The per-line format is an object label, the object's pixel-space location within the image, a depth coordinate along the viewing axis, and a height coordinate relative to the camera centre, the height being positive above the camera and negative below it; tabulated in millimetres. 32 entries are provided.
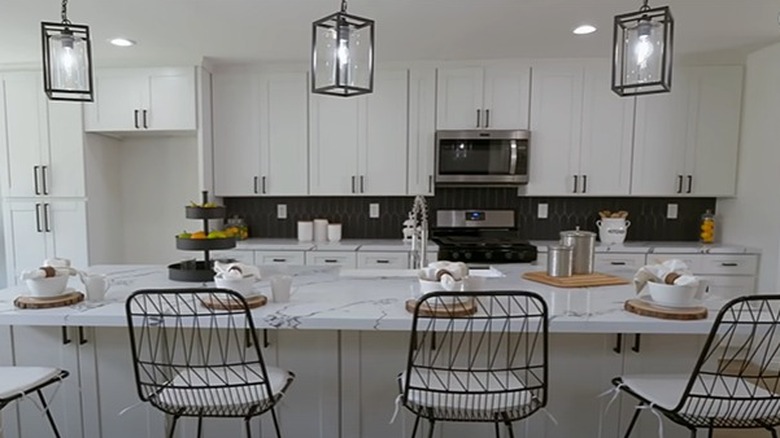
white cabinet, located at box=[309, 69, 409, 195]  3771 +396
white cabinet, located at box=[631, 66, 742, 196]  3602 +463
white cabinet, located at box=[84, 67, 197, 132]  3631 +680
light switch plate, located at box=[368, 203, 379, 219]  4152 -217
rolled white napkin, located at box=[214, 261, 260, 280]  1678 -324
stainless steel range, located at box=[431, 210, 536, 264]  3885 -349
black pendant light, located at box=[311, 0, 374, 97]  1636 +493
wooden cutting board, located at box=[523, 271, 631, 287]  2028 -415
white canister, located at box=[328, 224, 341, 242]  3916 -394
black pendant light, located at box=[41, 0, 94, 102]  1781 +501
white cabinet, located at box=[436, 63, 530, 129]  3715 +775
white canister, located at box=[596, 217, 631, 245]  3768 -335
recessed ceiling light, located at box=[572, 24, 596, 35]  2951 +1077
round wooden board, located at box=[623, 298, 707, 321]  1536 -418
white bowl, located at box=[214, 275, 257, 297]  1674 -369
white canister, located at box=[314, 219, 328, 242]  3979 -393
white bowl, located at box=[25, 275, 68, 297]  1693 -392
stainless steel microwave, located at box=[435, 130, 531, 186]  3662 +262
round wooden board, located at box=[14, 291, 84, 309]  1662 -447
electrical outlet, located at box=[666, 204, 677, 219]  4016 -173
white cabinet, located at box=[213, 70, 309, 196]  3814 +453
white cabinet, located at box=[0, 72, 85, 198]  3629 +345
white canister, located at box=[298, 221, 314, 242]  3941 -391
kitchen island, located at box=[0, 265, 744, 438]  1859 -774
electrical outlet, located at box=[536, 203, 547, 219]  4098 -193
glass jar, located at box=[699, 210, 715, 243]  3767 -302
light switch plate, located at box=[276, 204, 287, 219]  4184 -231
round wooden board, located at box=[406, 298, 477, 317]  1530 -421
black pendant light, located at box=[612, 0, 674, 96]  1596 +511
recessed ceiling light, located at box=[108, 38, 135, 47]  3164 +1016
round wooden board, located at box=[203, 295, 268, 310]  1560 -427
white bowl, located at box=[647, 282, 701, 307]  1573 -365
